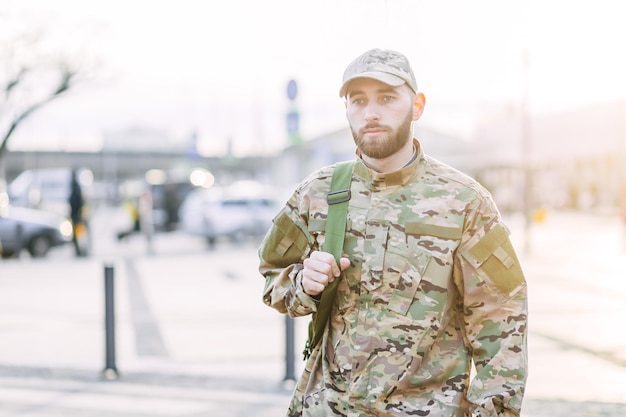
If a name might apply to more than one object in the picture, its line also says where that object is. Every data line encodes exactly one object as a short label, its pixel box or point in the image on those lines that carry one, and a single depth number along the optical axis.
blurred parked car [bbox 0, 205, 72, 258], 21.36
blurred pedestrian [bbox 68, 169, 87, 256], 21.69
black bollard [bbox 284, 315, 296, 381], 6.80
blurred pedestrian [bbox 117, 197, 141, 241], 28.06
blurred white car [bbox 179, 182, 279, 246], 25.89
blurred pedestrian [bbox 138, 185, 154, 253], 23.50
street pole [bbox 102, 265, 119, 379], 7.34
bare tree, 23.77
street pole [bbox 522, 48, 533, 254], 19.92
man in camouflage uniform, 2.52
